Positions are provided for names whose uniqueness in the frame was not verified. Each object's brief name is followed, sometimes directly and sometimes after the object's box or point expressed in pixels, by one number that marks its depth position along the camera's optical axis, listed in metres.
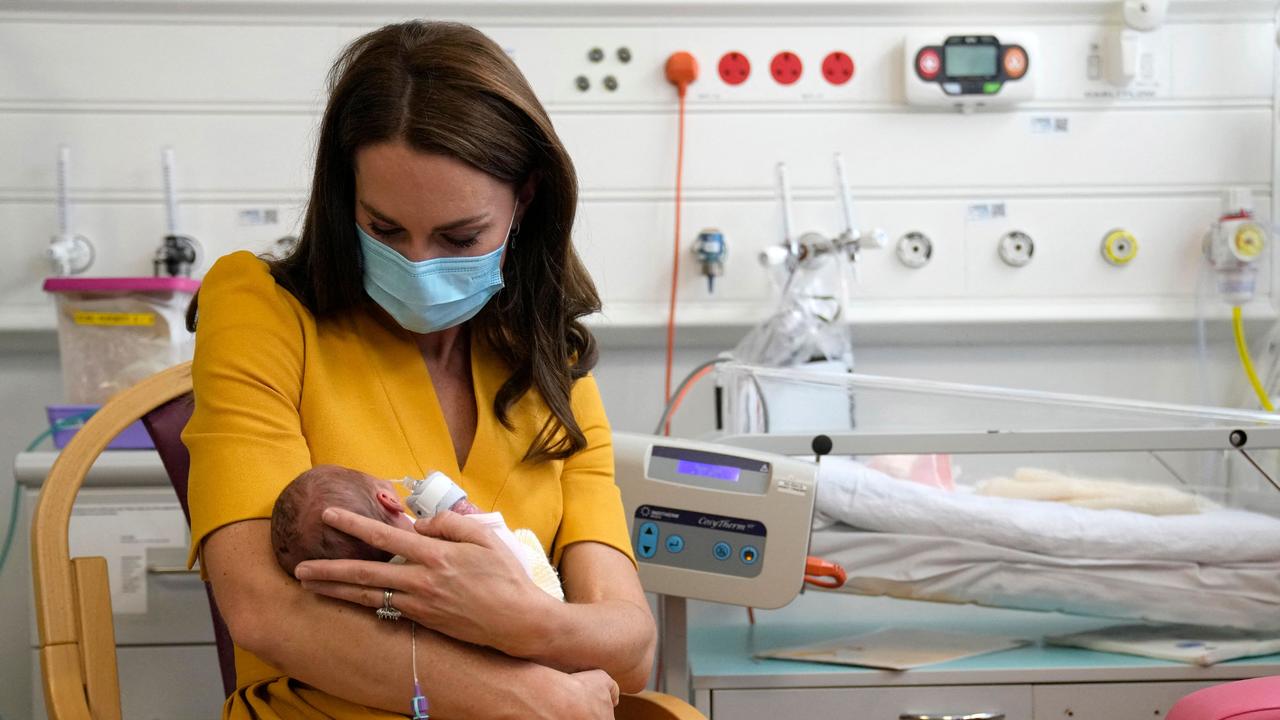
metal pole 1.68
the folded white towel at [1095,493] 1.82
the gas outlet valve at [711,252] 2.47
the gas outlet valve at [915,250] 2.55
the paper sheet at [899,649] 1.73
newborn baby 1.12
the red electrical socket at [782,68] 2.55
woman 1.14
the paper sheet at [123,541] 1.98
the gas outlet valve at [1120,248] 2.56
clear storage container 2.18
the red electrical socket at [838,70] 2.56
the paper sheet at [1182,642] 1.71
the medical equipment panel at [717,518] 1.62
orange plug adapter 2.49
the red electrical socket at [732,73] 2.55
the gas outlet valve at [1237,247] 2.49
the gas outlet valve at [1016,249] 2.56
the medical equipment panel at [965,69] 2.53
